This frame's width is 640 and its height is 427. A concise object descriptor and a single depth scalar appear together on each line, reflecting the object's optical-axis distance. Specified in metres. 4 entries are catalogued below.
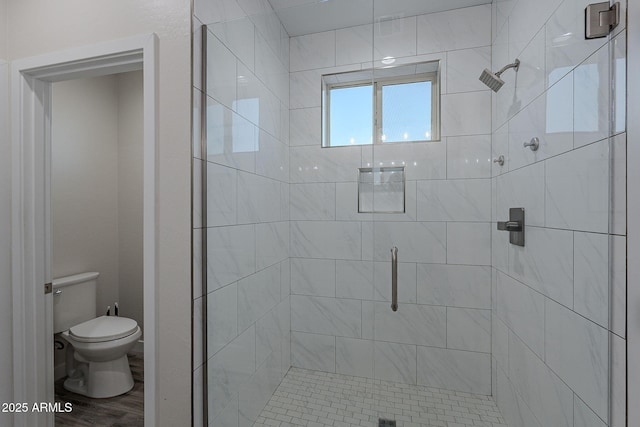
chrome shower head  1.25
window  1.31
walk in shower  1.24
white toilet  1.95
